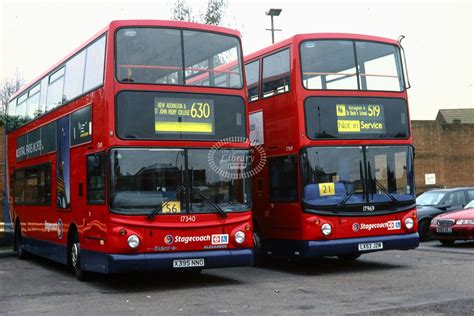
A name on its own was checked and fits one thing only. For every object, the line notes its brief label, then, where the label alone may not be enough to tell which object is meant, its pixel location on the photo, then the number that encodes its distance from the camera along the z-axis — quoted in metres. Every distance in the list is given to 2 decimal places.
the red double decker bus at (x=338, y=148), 12.77
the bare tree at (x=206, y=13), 41.28
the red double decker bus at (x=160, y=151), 10.97
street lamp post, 30.66
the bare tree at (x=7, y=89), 55.11
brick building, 36.75
